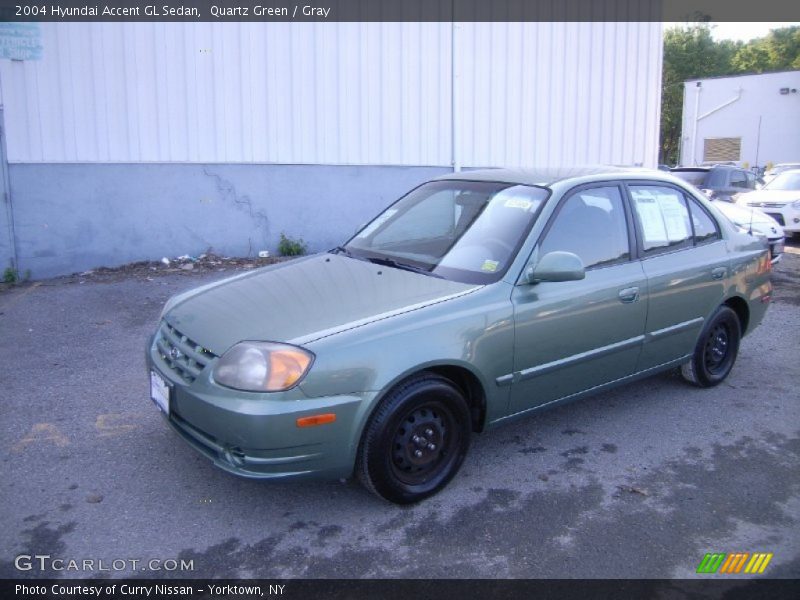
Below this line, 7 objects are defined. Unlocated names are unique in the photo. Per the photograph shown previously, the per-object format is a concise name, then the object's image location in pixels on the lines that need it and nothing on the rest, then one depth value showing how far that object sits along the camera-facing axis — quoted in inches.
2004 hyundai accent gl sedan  123.8
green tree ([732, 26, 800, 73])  2010.3
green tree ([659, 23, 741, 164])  2028.8
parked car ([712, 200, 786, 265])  374.3
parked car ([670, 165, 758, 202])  572.1
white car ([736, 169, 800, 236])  525.7
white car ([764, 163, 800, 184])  611.5
